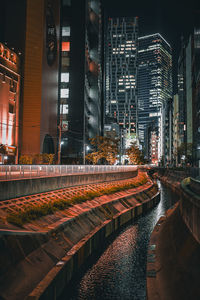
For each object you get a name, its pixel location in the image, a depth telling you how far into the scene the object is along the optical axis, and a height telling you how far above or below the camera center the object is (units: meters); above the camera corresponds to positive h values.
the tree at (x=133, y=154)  123.98 +5.17
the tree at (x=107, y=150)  79.75 +4.53
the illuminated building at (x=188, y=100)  99.18 +36.66
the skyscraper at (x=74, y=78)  99.88 +35.20
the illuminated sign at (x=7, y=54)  64.21 +27.44
